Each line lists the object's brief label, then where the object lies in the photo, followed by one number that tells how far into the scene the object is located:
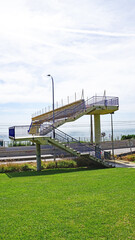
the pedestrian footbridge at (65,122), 21.84
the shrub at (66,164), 23.76
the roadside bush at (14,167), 21.66
